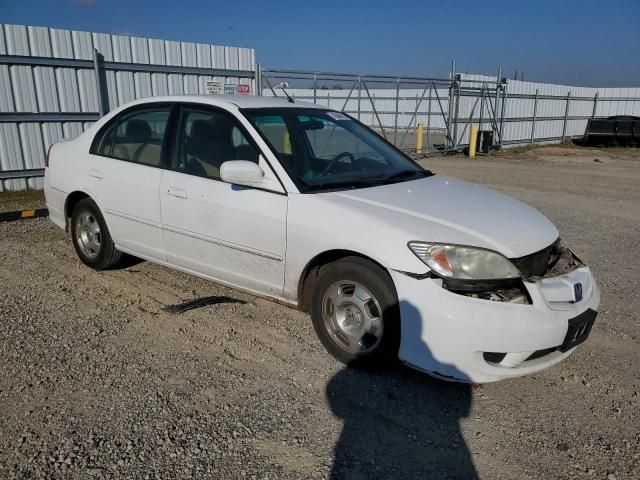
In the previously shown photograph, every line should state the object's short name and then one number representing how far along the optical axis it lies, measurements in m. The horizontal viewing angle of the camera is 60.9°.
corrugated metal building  9.05
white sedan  3.02
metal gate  13.09
